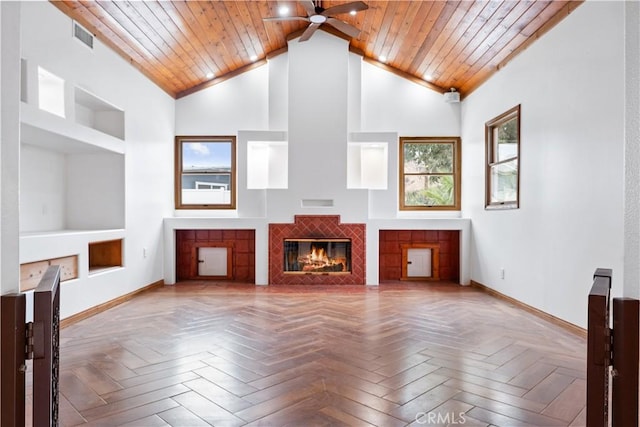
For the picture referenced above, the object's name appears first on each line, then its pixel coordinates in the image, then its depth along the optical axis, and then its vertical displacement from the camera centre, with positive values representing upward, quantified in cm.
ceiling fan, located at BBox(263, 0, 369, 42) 405 +215
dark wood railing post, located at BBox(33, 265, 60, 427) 93 -36
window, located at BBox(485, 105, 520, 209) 437 +58
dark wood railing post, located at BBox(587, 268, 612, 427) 95 -37
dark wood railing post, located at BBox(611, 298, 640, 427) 91 -37
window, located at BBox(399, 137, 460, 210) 615 +55
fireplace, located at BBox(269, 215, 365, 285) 565 -49
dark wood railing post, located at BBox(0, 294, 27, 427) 88 -35
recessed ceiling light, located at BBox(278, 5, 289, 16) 476 +249
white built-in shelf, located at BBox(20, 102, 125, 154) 299 +65
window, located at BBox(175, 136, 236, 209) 614 +56
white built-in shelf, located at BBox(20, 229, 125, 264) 302 -31
